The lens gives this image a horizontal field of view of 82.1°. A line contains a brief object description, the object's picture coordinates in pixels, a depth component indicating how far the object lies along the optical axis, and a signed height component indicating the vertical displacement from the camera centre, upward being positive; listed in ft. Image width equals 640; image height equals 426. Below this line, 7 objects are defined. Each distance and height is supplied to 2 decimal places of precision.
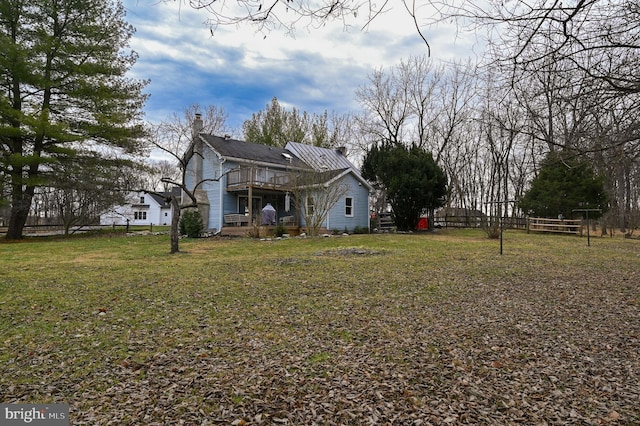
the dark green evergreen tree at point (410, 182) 70.44 +7.40
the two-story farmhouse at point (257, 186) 64.39 +6.45
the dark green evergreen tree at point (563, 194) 68.03 +4.97
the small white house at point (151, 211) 156.56 +4.41
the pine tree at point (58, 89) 55.88 +21.80
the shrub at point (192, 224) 60.64 -0.48
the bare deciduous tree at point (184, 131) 40.00 +13.58
